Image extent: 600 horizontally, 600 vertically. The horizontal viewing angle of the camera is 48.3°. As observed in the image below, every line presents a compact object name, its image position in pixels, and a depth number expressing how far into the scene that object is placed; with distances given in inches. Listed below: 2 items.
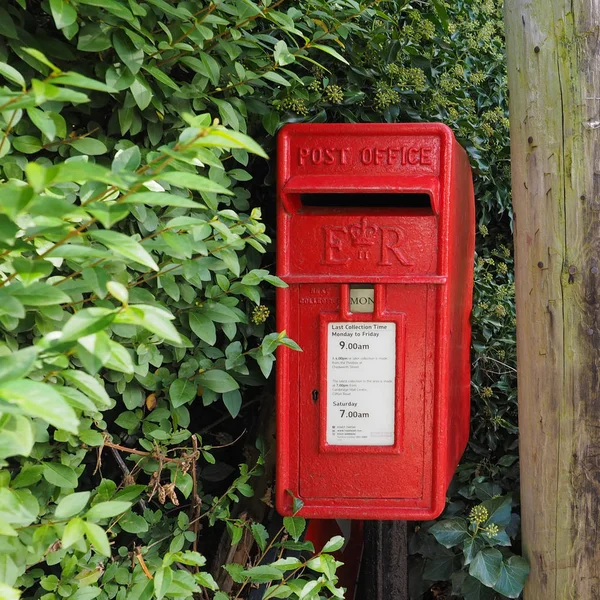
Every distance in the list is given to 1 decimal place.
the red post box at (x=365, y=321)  73.6
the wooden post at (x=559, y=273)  78.9
